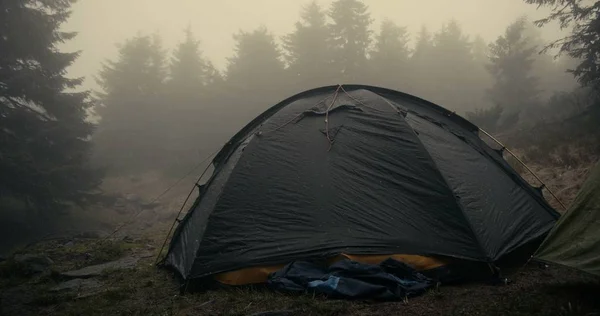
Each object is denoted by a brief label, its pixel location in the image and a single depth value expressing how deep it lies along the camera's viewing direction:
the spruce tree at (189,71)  33.81
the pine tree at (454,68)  34.62
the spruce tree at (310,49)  31.41
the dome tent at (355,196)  4.59
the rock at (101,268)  6.20
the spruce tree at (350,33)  31.73
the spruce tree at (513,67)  28.55
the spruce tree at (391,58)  32.44
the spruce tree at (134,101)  30.20
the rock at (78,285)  5.50
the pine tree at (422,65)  33.38
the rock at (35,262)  6.59
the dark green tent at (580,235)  3.39
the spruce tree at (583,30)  12.87
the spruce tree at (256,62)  32.47
